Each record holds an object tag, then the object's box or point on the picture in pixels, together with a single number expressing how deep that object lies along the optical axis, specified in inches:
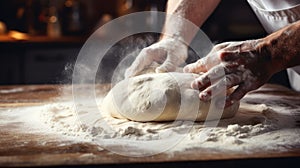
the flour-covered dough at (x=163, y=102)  47.8
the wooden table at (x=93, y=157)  34.3
